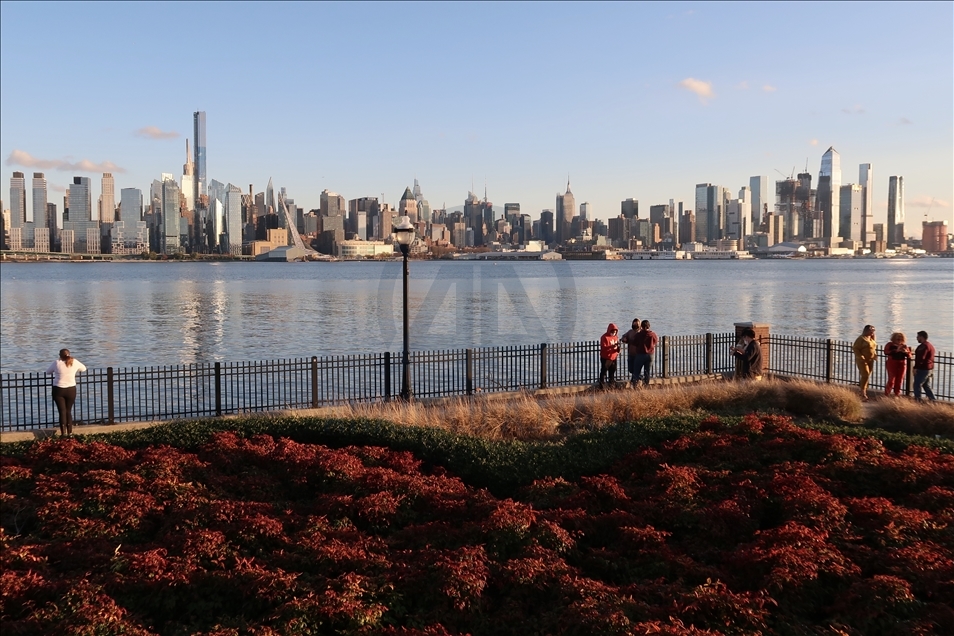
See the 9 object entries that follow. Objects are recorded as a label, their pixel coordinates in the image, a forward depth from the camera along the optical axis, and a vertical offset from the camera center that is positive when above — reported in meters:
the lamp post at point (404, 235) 19.30 +0.71
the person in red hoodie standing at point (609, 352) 19.86 -2.05
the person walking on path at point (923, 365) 17.59 -2.05
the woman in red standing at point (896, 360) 17.83 -1.99
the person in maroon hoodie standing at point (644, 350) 20.12 -2.03
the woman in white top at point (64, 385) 14.85 -2.23
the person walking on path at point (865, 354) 18.12 -1.91
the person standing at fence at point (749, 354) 19.50 -2.05
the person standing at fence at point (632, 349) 20.20 -2.03
